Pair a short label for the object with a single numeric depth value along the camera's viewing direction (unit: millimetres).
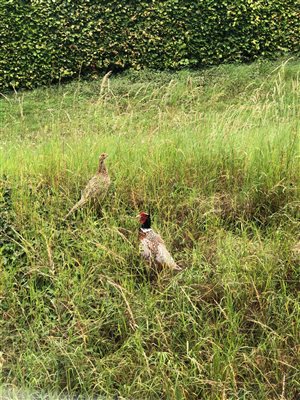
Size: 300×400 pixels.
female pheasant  4098
